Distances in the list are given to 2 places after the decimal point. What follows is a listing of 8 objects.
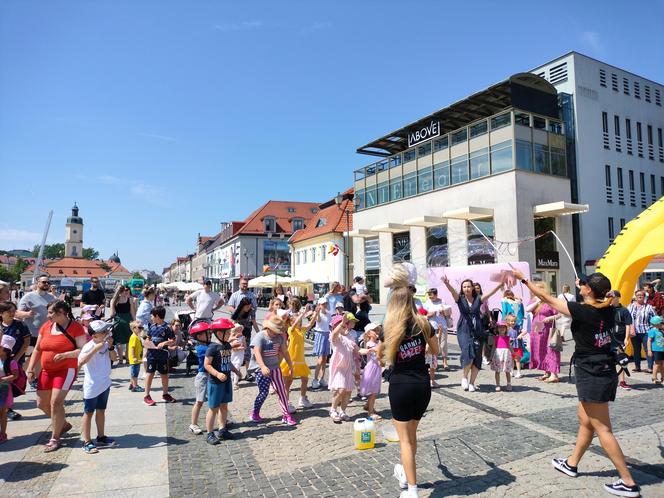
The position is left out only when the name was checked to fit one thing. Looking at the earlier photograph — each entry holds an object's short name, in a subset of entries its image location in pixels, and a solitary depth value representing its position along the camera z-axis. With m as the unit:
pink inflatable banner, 14.37
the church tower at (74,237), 129.75
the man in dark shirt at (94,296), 10.08
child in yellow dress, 6.87
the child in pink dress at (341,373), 6.21
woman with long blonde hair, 3.69
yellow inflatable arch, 11.36
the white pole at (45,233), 16.15
